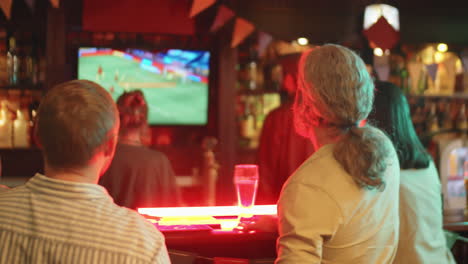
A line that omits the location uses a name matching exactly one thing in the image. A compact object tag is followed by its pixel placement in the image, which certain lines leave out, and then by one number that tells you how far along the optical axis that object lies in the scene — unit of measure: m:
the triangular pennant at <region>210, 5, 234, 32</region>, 4.16
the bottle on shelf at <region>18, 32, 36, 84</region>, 4.13
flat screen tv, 4.24
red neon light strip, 1.92
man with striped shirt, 1.09
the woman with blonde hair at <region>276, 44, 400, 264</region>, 1.35
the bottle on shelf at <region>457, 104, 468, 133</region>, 5.13
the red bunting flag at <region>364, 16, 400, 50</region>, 3.45
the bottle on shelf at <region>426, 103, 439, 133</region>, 5.05
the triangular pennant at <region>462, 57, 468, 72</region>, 4.58
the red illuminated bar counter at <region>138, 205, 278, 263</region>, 1.75
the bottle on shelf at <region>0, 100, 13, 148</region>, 4.08
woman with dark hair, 1.88
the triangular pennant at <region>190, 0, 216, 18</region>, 3.68
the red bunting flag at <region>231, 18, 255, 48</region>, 4.22
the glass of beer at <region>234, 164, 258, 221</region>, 2.02
